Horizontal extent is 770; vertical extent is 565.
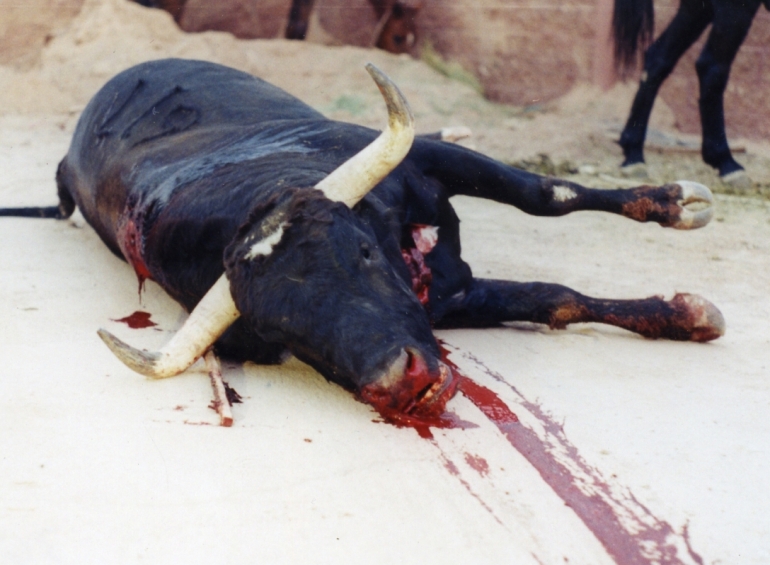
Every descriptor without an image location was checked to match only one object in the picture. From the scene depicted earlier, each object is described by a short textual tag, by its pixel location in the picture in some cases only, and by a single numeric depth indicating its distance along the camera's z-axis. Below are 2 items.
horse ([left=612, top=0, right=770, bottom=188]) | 5.82
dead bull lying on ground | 2.47
